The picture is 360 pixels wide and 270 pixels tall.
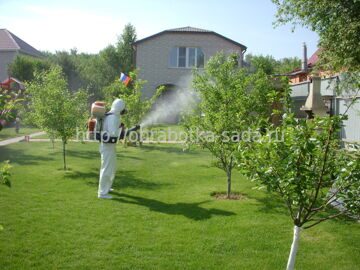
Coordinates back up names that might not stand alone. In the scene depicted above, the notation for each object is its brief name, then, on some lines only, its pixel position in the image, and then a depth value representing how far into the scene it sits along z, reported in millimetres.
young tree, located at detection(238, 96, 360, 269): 3740
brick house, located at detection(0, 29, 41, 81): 37219
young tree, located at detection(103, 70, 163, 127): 16984
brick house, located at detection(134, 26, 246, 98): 27797
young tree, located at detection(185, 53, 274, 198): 8353
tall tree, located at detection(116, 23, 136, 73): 42081
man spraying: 8578
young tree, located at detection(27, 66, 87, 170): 11453
